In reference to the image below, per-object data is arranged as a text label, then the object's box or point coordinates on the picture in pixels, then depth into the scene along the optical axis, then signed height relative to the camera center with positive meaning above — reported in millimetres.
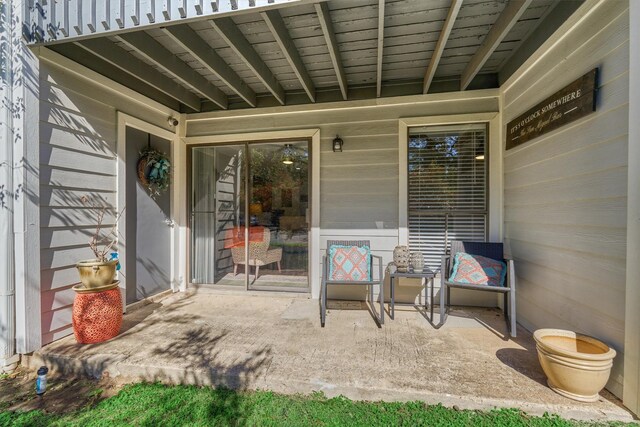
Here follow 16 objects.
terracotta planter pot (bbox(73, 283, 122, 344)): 2539 -908
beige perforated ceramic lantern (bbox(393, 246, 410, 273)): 3234 -496
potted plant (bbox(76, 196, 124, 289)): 2555 -442
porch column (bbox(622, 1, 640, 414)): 1689 -127
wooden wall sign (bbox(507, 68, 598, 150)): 2061 +838
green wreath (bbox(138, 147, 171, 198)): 3561 +504
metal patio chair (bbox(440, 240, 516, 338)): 2713 -607
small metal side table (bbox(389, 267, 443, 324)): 3011 -638
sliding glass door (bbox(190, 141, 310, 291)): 4031 -43
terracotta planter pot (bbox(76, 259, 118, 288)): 2549 -527
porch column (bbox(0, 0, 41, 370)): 2312 +159
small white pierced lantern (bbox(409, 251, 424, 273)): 3159 -527
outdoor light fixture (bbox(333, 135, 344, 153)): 3807 +885
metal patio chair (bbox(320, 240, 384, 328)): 2980 -718
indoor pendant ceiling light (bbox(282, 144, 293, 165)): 4051 +777
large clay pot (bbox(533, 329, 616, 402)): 1741 -929
